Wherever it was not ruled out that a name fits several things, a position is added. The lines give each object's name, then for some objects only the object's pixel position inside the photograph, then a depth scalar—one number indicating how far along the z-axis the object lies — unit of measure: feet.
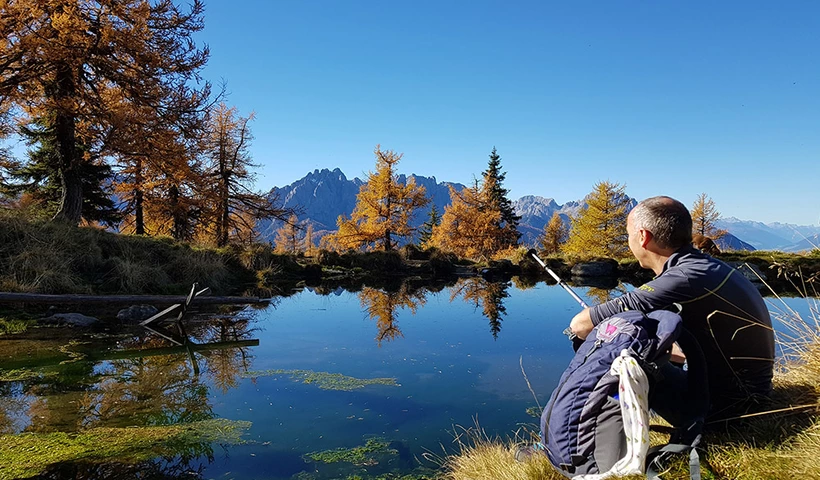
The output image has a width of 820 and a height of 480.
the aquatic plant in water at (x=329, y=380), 18.62
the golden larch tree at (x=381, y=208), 87.76
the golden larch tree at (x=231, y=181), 64.69
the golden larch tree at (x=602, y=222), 91.15
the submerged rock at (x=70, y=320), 26.27
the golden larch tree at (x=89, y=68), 32.78
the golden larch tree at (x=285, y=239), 170.30
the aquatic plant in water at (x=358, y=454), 12.41
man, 6.89
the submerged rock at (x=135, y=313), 28.58
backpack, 6.11
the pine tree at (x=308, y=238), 237.04
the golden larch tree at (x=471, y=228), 100.78
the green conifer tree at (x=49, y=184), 55.31
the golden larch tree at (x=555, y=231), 135.81
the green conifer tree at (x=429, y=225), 141.54
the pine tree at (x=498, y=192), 114.52
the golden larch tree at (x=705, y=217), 98.07
